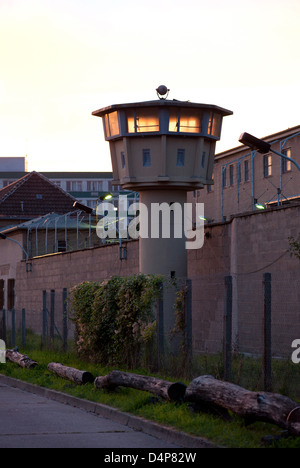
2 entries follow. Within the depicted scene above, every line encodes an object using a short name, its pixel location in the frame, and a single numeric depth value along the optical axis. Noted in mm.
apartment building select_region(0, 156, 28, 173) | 137500
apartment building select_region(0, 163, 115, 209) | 138125
